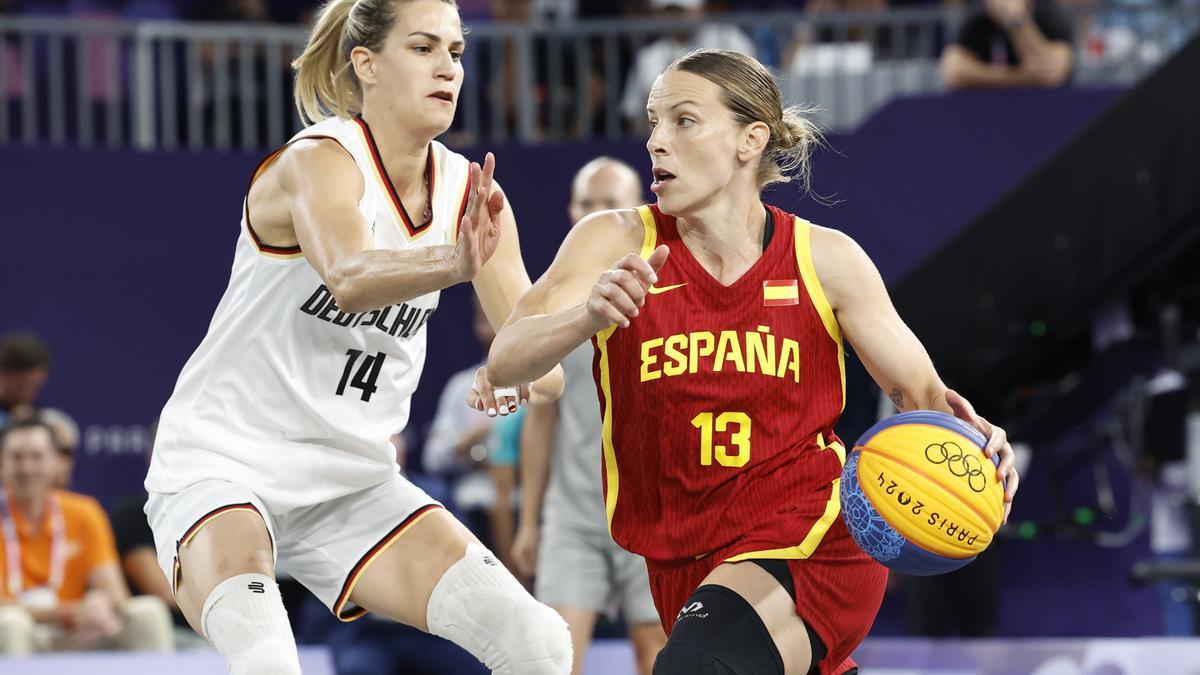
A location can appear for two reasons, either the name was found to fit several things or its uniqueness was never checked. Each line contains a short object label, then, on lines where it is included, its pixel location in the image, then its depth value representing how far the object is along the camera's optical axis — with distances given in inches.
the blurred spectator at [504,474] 579.2
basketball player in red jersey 299.4
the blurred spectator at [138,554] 616.1
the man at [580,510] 464.4
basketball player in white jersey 310.2
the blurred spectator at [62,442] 583.8
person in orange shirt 553.6
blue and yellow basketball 281.7
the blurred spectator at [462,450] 640.4
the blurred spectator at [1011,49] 657.6
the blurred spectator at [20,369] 637.9
